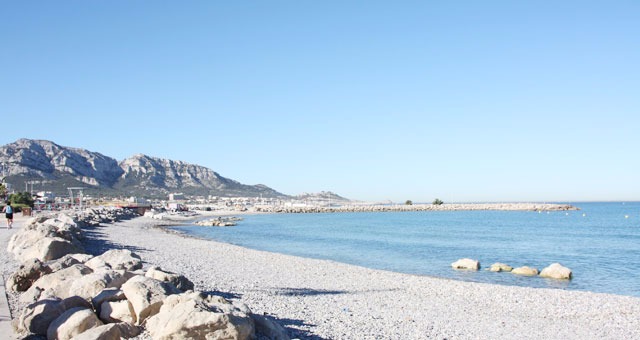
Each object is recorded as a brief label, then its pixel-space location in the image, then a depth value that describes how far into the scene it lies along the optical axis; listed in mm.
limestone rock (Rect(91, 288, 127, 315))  8530
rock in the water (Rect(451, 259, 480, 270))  24664
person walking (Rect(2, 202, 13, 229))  28761
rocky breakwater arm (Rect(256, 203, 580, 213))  137250
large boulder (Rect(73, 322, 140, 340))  7001
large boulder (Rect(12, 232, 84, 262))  13859
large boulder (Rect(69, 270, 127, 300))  9141
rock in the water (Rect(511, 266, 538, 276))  23261
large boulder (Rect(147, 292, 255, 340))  6914
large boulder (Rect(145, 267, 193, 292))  10023
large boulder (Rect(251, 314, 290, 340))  7953
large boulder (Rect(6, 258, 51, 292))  10891
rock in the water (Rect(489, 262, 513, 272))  24312
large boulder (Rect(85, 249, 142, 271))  11539
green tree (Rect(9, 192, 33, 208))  55675
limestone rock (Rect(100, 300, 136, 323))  8203
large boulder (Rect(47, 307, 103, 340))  7430
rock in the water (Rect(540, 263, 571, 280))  22031
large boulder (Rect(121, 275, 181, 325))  8133
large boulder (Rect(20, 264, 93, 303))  9516
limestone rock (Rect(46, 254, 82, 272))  11280
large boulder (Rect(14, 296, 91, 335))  7707
